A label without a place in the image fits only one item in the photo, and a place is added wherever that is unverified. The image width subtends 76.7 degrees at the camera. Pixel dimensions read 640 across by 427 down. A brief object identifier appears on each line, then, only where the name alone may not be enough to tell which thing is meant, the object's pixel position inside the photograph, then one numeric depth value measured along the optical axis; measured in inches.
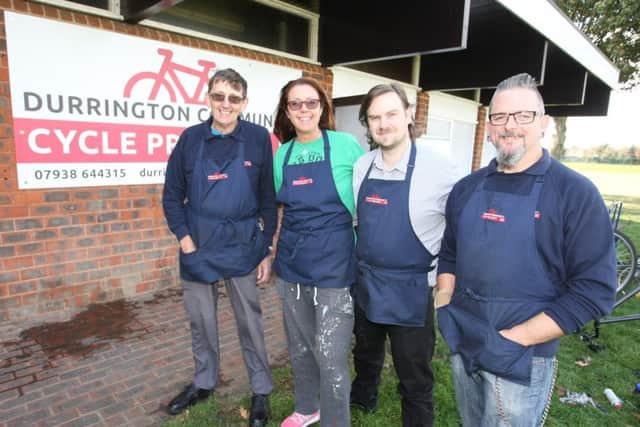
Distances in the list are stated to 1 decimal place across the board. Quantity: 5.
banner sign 139.1
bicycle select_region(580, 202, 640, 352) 197.8
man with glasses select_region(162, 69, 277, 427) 95.3
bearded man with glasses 54.4
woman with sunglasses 86.0
